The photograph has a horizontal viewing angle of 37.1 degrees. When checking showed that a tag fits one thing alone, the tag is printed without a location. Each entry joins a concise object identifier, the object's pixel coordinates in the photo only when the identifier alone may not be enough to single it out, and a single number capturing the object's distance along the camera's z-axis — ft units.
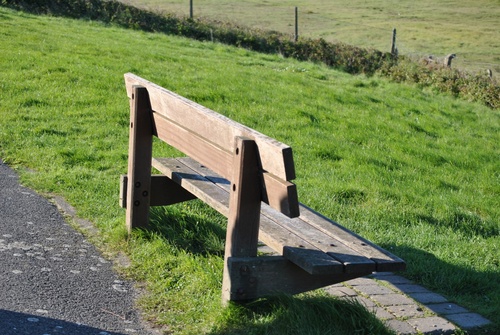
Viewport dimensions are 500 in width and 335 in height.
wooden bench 12.93
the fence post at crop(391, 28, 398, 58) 80.82
